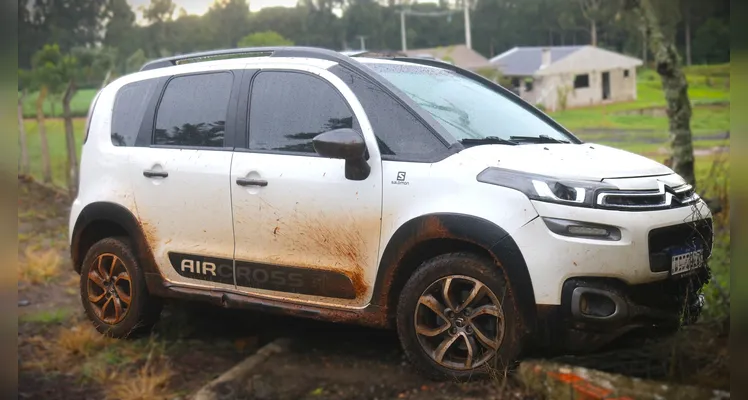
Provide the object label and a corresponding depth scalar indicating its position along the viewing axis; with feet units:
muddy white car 12.79
